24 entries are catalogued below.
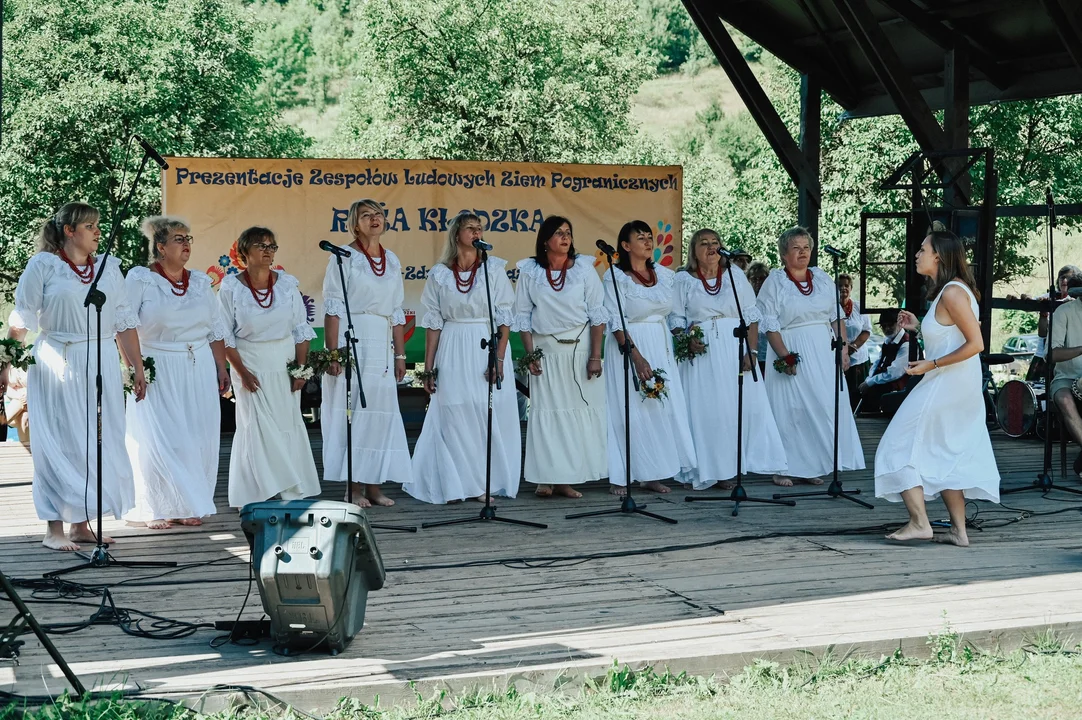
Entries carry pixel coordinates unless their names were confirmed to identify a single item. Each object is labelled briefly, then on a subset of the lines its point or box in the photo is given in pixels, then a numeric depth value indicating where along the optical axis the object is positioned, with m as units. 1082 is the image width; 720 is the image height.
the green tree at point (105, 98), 23.09
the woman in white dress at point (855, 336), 12.61
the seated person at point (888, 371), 13.02
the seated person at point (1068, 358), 9.33
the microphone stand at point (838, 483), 8.48
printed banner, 11.51
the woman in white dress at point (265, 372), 7.84
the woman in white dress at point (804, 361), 9.24
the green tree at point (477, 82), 25.83
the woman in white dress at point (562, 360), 8.49
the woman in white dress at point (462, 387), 8.34
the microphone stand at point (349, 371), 7.08
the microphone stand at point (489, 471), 7.56
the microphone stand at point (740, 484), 7.99
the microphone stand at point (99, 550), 6.45
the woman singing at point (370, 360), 8.17
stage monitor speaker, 4.66
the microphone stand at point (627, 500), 7.85
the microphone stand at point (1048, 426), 8.61
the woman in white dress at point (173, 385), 7.66
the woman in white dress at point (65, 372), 6.91
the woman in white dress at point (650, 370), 8.75
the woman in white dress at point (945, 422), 6.84
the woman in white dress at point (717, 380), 9.09
